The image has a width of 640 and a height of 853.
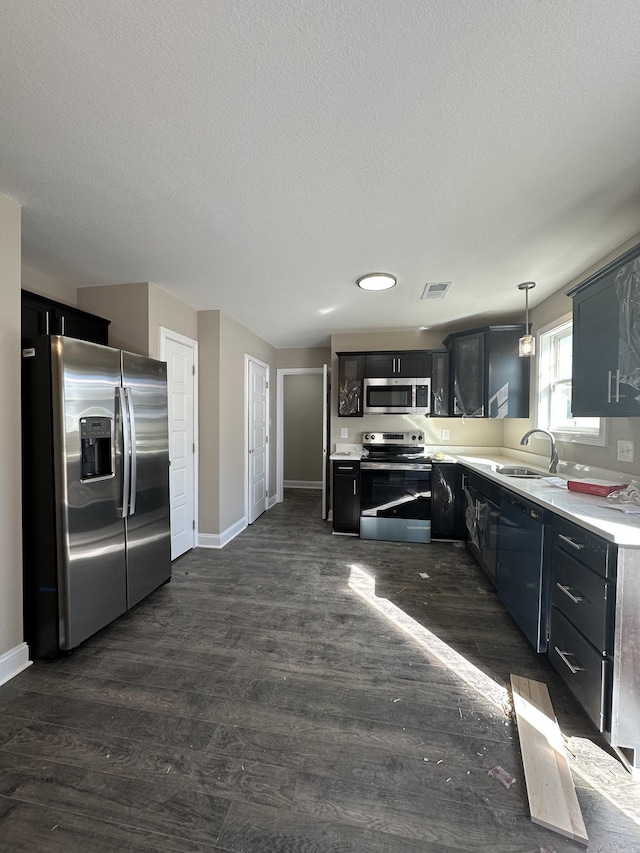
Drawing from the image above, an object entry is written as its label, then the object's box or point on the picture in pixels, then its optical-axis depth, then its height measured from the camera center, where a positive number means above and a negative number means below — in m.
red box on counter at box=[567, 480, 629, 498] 1.97 -0.41
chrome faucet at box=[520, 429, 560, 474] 2.71 -0.31
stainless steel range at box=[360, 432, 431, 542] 3.72 -0.88
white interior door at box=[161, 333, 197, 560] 3.09 -0.18
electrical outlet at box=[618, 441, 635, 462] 2.07 -0.20
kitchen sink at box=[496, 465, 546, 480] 2.83 -0.46
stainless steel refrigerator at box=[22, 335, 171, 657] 1.83 -0.41
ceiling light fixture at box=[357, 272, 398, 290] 2.63 +1.13
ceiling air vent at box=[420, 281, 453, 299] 2.79 +1.13
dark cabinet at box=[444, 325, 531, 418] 3.48 +0.49
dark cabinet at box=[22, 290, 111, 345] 2.19 +0.72
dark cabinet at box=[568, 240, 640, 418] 1.67 +0.44
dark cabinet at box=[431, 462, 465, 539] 3.67 -0.90
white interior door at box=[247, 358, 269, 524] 4.37 -0.26
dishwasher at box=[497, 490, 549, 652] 1.87 -0.92
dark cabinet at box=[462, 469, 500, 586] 2.61 -0.87
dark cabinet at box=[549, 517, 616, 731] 1.36 -0.89
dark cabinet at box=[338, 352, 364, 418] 4.15 +0.45
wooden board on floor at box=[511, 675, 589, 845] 1.13 -1.36
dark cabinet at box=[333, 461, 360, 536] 3.92 -0.90
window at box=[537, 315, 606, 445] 2.70 +0.30
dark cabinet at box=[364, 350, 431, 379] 4.01 +0.68
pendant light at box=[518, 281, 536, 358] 2.56 +0.57
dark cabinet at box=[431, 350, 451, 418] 4.00 +0.44
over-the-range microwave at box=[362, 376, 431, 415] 3.99 +0.28
